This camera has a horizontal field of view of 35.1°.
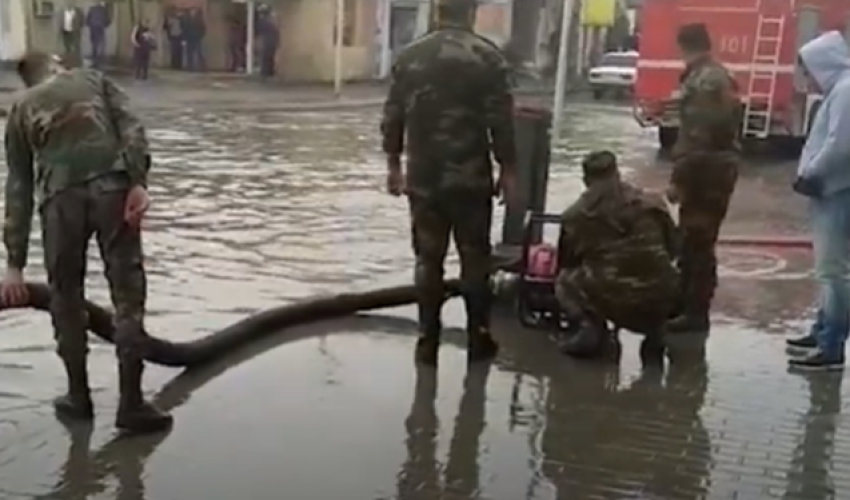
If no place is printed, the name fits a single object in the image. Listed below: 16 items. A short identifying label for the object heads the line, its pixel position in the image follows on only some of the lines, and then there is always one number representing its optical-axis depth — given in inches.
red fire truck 756.6
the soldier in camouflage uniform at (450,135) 265.9
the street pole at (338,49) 1222.3
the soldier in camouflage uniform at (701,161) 300.5
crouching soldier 281.1
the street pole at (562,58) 672.4
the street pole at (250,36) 1473.9
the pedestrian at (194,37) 1481.3
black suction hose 260.2
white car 1360.7
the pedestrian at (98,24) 1387.8
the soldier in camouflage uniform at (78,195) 220.7
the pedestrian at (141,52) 1323.8
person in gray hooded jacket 271.0
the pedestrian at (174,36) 1482.5
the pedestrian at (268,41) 1455.5
